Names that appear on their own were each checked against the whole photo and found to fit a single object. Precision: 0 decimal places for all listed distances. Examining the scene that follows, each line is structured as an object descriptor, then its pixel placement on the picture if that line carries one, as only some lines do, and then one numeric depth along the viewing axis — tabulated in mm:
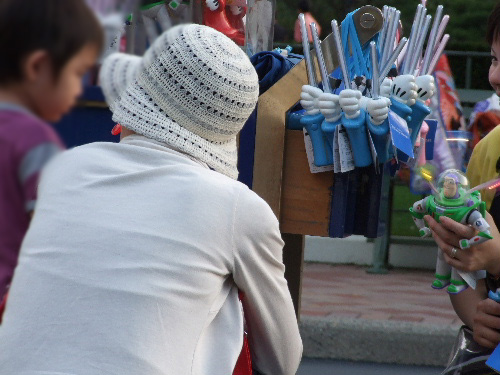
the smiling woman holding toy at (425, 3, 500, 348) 4781
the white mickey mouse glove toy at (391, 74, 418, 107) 4956
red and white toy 5004
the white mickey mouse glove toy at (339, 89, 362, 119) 4922
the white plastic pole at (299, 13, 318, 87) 5022
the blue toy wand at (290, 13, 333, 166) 4988
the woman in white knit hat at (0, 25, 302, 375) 4359
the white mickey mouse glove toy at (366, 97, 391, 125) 4901
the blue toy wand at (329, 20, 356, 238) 5016
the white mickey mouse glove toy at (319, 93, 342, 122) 4950
